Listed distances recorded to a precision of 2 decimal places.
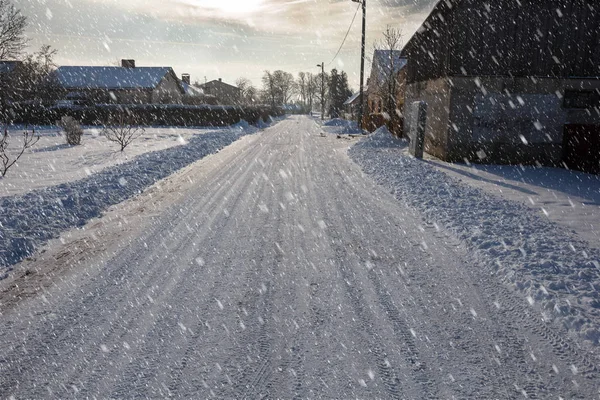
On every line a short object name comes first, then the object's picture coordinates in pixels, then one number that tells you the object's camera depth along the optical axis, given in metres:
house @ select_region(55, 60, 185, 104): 47.40
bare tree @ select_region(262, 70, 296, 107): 119.97
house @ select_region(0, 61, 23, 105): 32.52
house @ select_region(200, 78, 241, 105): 90.76
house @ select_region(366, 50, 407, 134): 27.70
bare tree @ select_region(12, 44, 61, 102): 38.31
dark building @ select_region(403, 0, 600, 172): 13.99
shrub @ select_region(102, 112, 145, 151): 17.22
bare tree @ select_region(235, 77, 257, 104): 100.23
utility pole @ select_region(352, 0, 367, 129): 27.69
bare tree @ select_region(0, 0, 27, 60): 32.59
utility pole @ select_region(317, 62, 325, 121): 66.90
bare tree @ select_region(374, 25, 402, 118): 31.70
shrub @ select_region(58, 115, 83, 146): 19.62
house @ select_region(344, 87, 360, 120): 54.26
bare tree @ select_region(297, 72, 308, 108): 150.00
